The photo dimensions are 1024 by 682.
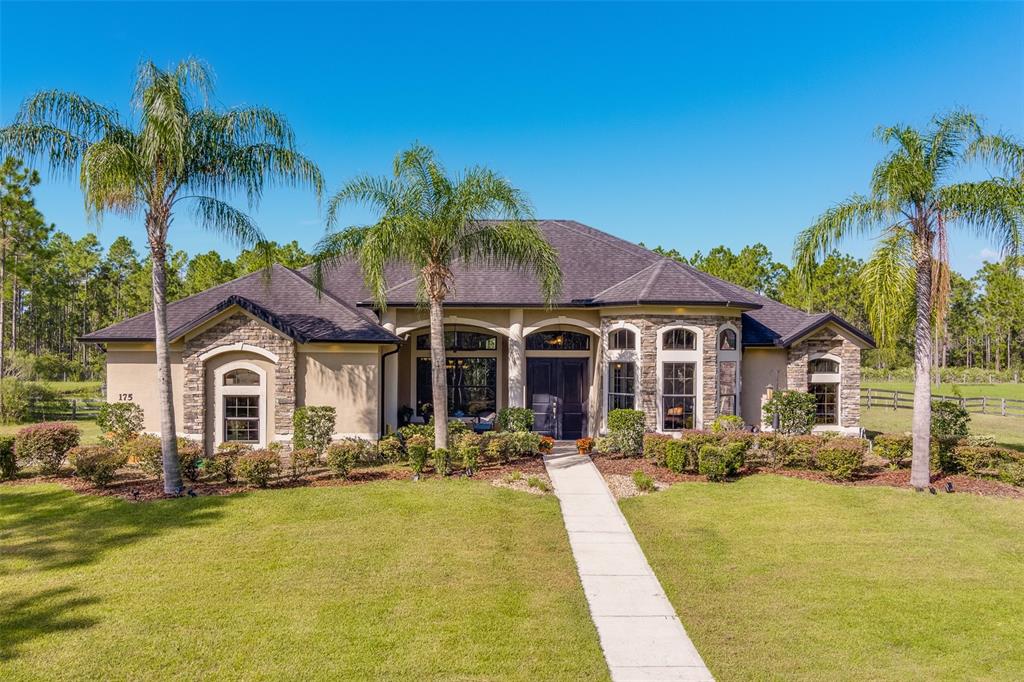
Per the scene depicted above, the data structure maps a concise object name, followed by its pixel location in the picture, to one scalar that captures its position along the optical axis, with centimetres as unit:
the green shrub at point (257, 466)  1190
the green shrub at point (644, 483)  1229
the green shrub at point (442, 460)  1314
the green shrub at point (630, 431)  1513
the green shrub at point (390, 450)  1455
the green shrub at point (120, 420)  1552
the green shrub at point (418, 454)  1296
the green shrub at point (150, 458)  1274
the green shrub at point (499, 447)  1436
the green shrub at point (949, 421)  1490
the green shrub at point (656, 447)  1379
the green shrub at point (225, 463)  1227
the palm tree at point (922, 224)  1188
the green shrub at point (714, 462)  1261
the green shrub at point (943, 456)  1306
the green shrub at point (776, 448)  1369
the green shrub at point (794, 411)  1686
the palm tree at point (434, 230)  1306
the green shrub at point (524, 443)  1488
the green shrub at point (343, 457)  1267
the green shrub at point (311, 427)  1479
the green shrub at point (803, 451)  1339
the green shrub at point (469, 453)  1329
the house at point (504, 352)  1520
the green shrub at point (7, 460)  1276
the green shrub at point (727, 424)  1509
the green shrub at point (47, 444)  1299
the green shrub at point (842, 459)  1262
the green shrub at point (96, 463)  1192
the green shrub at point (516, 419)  1630
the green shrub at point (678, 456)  1323
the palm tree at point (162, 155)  1103
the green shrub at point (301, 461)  1272
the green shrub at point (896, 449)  1373
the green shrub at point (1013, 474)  1222
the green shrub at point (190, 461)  1238
